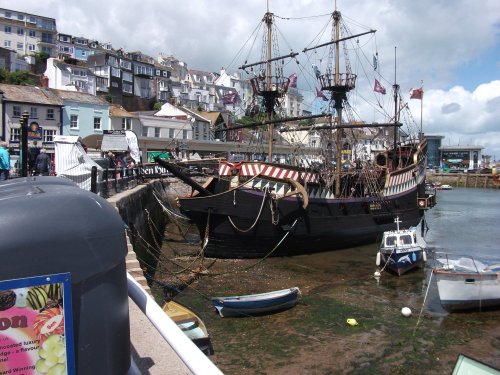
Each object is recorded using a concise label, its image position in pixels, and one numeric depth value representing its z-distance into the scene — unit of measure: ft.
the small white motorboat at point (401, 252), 57.47
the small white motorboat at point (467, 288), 42.96
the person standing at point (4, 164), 40.49
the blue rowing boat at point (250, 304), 38.99
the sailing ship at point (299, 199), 61.93
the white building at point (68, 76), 213.46
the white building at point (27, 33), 254.27
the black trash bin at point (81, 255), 7.30
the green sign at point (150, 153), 159.33
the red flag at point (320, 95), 98.02
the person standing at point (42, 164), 45.99
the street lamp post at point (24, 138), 29.66
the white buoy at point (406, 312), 41.90
